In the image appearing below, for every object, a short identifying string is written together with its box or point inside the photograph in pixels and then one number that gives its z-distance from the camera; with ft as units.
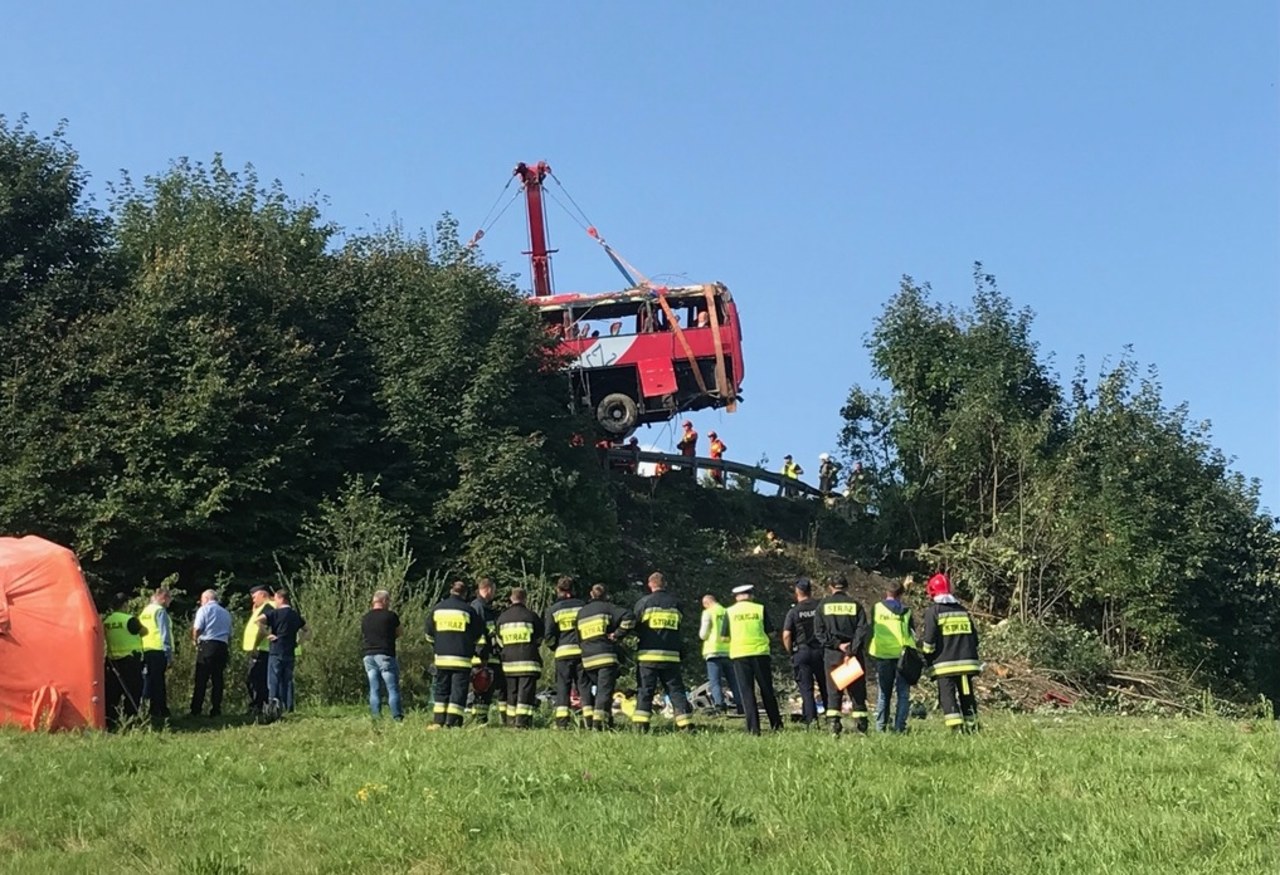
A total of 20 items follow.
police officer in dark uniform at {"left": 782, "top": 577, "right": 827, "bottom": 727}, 52.13
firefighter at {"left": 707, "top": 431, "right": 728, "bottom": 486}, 120.26
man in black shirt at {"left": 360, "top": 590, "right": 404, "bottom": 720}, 55.11
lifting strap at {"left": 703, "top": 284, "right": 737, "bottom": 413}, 108.27
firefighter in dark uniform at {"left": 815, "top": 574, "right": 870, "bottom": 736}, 49.65
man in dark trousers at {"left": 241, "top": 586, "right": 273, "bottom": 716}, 58.70
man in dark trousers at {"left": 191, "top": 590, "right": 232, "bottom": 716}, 57.88
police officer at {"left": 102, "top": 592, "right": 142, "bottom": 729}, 53.72
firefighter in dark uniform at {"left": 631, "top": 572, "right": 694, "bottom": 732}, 51.08
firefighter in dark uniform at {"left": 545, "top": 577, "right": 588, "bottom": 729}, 52.80
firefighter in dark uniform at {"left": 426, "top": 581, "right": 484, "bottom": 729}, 51.60
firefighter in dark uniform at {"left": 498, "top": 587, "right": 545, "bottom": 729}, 51.60
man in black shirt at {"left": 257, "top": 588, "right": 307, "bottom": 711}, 57.67
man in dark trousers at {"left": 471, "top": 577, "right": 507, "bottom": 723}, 53.72
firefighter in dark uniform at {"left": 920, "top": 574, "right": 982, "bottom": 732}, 48.03
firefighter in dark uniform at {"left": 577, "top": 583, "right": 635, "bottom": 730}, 51.21
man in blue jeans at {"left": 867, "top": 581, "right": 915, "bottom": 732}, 50.19
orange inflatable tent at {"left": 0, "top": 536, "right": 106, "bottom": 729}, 49.52
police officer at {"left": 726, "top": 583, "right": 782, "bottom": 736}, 49.47
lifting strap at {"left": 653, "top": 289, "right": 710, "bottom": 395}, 107.96
